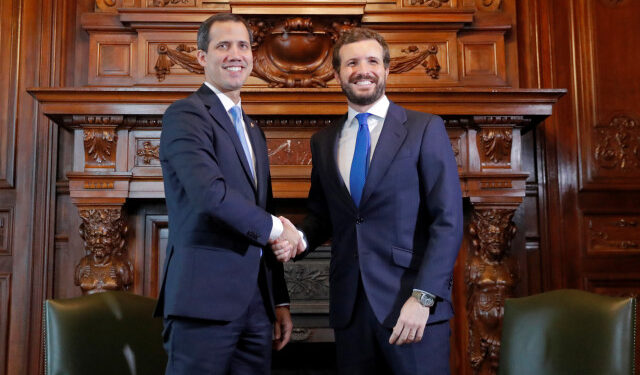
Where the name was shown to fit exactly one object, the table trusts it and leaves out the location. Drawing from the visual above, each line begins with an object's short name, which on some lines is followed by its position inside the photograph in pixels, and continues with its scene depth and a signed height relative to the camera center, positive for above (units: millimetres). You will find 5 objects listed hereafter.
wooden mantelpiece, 2922 +333
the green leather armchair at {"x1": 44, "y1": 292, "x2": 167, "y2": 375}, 1835 -354
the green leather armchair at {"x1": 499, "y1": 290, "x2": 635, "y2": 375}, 1709 -345
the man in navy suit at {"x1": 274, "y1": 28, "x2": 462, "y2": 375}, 1696 -19
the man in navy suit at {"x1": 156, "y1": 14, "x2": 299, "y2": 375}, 1568 -41
